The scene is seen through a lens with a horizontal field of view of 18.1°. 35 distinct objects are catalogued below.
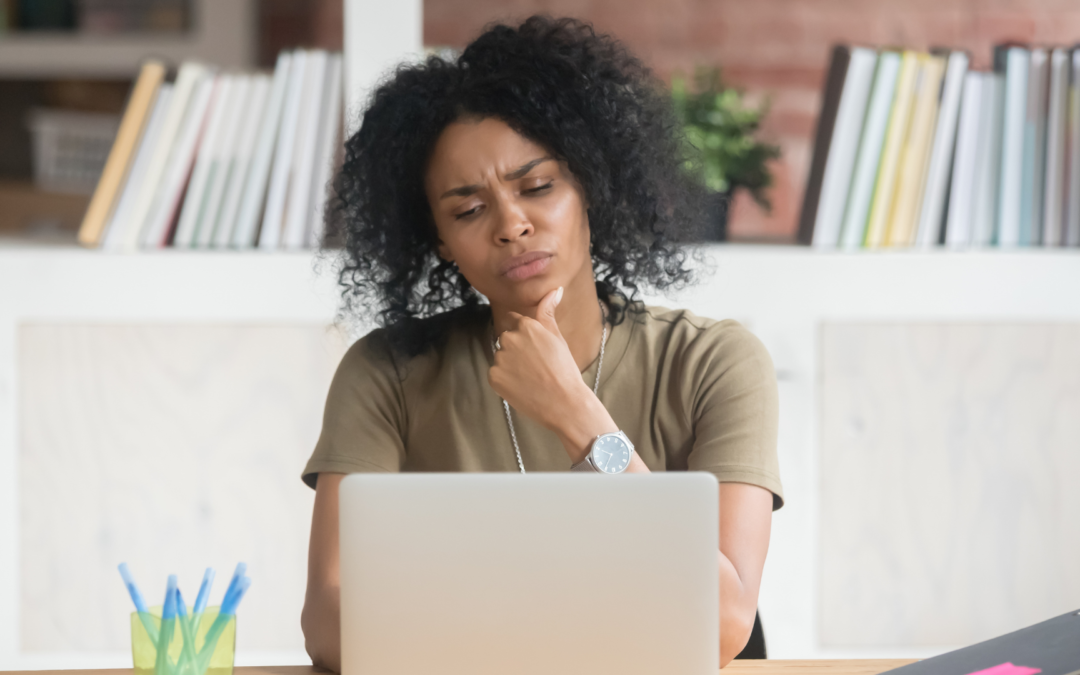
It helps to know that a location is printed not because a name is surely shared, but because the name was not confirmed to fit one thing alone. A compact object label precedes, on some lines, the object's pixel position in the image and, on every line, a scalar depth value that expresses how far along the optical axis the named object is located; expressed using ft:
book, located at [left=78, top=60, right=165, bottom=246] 12.65
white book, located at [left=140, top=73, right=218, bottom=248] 12.67
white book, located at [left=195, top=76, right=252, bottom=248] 12.71
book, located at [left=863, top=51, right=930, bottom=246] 12.65
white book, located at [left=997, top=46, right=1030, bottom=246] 12.63
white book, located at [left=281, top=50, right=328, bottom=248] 12.69
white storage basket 16.57
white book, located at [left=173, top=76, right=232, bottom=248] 12.69
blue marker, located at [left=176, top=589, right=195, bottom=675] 10.08
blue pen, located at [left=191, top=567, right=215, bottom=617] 10.12
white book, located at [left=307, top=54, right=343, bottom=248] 12.71
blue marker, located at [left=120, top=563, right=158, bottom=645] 10.07
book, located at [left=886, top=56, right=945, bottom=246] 12.67
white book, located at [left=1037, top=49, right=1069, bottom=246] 12.62
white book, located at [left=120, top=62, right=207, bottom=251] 12.66
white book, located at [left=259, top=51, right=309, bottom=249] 12.69
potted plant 12.94
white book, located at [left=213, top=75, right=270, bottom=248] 12.71
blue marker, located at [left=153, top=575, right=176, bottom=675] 10.05
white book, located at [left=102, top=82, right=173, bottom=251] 12.66
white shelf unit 12.65
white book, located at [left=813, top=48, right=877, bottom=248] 12.66
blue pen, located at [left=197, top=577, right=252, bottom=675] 10.10
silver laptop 9.79
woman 11.04
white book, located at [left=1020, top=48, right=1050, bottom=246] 12.64
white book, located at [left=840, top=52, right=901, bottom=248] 12.64
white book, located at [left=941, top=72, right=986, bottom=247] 12.66
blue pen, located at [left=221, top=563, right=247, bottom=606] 10.10
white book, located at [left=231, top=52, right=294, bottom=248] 12.70
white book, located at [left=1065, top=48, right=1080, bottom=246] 12.62
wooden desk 10.32
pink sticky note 9.88
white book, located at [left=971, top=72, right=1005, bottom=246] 12.68
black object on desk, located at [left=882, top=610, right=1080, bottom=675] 9.92
